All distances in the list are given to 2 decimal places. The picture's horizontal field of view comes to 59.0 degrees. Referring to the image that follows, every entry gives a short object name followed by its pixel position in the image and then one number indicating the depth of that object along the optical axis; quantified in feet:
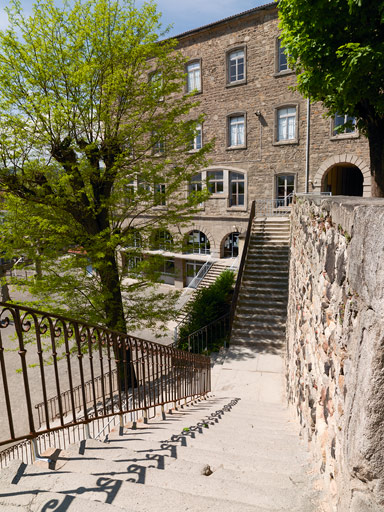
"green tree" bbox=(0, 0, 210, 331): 25.46
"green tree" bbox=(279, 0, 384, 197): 22.70
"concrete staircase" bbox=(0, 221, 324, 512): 6.97
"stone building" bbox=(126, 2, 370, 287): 54.29
